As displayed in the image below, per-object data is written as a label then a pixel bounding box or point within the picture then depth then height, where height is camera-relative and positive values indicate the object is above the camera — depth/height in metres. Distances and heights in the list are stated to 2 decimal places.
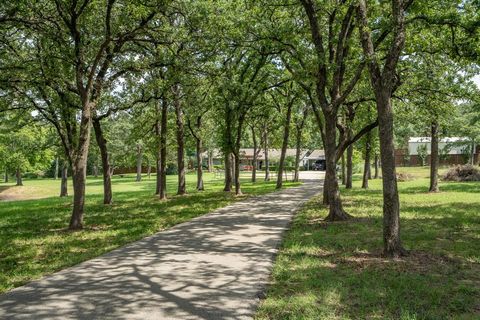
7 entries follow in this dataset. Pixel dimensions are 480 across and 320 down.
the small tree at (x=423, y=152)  59.84 +1.58
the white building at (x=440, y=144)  49.06 +2.49
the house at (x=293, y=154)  81.16 +1.31
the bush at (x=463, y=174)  30.33 -0.89
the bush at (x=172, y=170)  69.81 -1.15
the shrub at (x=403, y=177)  34.40 -1.25
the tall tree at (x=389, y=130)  7.60 +0.63
